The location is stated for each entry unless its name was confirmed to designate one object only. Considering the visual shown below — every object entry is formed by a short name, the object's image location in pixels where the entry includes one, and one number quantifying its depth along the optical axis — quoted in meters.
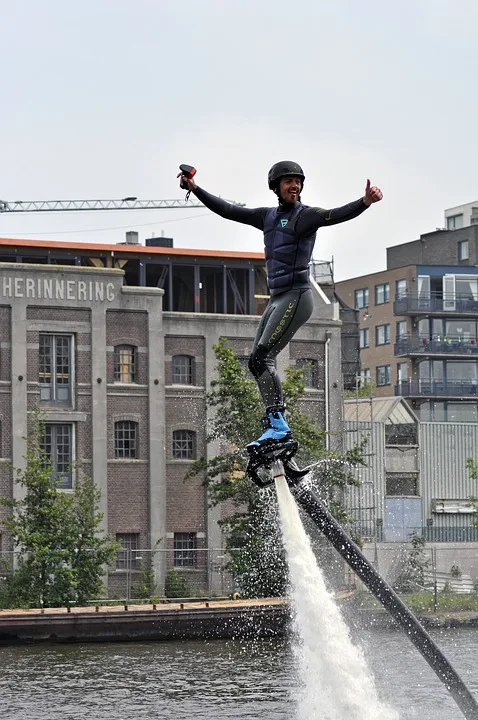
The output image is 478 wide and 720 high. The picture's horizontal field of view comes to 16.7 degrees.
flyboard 16.20
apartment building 109.00
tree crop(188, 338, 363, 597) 58.56
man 15.40
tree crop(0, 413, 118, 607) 57.34
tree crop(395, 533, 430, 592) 64.75
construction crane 119.62
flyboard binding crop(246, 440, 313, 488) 16.06
